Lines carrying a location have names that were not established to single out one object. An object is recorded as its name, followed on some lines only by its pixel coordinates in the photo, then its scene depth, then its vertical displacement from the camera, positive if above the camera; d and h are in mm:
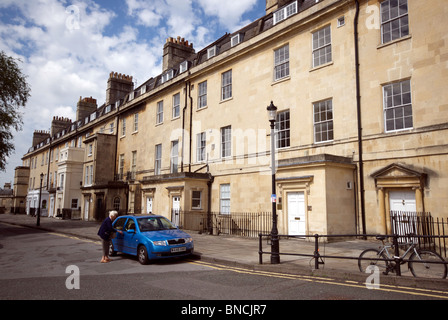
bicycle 7029 -1176
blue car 9875 -1080
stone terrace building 12883 +4573
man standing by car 10461 -949
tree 20094 +6812
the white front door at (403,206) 12323 +46
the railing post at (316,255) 8001 -1187
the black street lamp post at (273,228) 9288 -649
